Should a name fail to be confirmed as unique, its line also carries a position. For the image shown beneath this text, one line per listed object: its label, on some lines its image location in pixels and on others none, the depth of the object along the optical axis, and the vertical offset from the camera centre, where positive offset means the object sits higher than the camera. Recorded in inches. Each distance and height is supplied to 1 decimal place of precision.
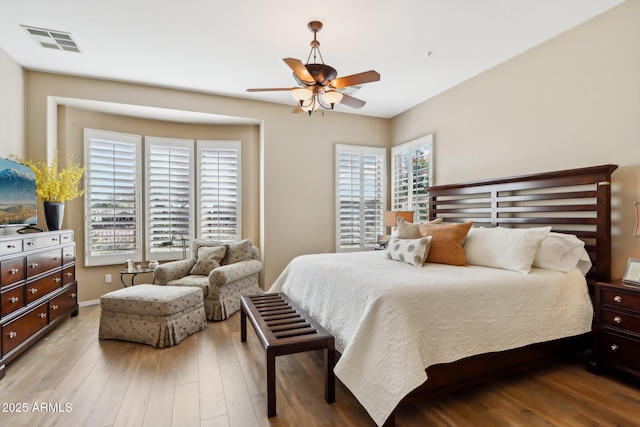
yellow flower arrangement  134.2 +13.9
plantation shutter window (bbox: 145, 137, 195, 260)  181.5 +9.4
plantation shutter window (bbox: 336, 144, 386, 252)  203.8 +11.9
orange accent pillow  109.2 -10.8
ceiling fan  97.6 +43.3
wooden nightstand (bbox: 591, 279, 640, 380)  86.2 -33.3
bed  71.1 -25.4
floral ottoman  115.6 -39.9
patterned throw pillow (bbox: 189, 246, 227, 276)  161.9 -24.6
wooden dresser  96.9 -27.6
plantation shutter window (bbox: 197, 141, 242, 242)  191.5 +13.8
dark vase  133.0 -0.9
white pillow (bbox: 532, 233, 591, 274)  99.8 -13.0
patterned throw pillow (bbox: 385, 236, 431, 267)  107.3 -13.4
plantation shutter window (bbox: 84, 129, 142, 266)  166.7 +8.1
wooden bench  75.2 -32.4
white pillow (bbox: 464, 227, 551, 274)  98.4 -11.3
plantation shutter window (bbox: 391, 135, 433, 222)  183.0 +24.0
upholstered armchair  144.2 -30.1
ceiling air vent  114.1 +66.7
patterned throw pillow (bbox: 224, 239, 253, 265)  168.4 -21.3
